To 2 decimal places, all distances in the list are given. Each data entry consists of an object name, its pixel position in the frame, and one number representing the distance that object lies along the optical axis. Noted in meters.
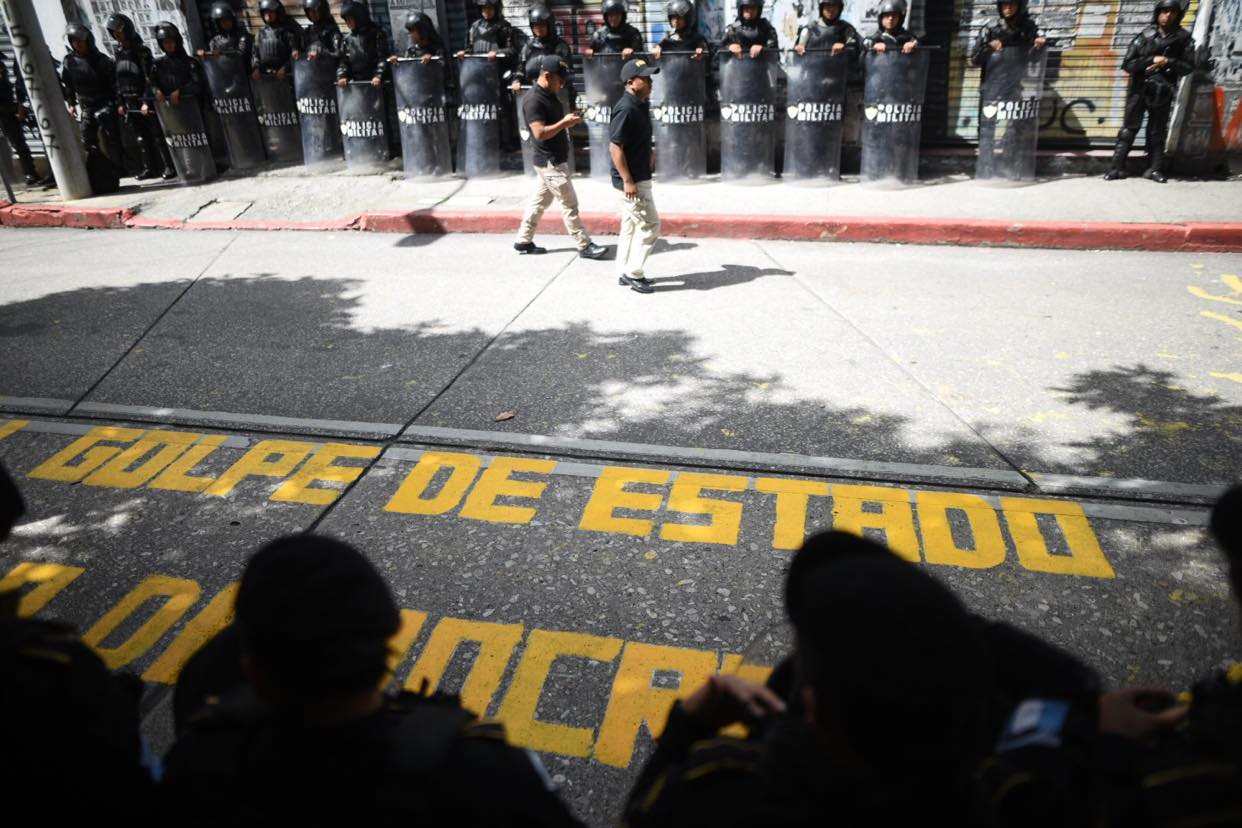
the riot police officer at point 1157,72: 8.93
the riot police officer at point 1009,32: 9.01
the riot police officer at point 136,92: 11.40
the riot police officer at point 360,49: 10.72
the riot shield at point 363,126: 10.68
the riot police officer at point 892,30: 9.19
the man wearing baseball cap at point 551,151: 7.41
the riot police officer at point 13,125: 11.77
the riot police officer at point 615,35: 9.88
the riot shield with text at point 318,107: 10.74
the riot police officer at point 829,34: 9.52
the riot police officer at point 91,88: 11.23
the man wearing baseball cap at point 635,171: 6.62
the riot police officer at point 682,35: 9.73
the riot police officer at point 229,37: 11.13
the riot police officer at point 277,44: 11.16
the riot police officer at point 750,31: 9.57
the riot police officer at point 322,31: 10.96
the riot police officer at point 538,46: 10.12
